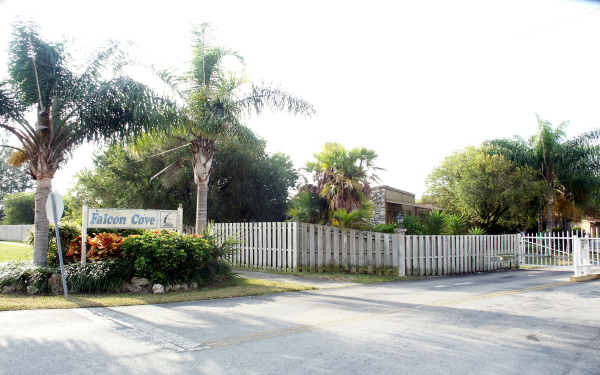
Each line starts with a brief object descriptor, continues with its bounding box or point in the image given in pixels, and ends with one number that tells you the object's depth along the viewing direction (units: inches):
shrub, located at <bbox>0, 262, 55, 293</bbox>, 352.2
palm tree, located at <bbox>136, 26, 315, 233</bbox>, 516.4
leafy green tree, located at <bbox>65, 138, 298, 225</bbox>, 817.5
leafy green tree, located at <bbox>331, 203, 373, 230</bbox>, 573.2
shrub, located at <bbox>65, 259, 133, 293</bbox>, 355.9
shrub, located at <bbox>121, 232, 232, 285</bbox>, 374.3
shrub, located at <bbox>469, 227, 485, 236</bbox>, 741.3
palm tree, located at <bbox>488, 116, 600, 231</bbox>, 974.4
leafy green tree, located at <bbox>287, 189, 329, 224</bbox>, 624.4
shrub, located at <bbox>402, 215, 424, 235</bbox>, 614.5
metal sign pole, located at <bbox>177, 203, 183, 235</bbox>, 473.1
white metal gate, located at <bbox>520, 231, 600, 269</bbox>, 691.0
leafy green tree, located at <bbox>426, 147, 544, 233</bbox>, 912.9
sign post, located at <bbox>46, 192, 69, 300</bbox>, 326.6
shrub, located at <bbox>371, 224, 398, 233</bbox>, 589.5
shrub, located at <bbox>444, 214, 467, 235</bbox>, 649.6
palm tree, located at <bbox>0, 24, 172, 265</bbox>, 399.2
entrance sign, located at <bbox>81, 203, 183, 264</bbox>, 399.2
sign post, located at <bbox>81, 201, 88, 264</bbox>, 381.1
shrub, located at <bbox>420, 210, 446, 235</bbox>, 628.4
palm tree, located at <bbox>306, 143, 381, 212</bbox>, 609.0
